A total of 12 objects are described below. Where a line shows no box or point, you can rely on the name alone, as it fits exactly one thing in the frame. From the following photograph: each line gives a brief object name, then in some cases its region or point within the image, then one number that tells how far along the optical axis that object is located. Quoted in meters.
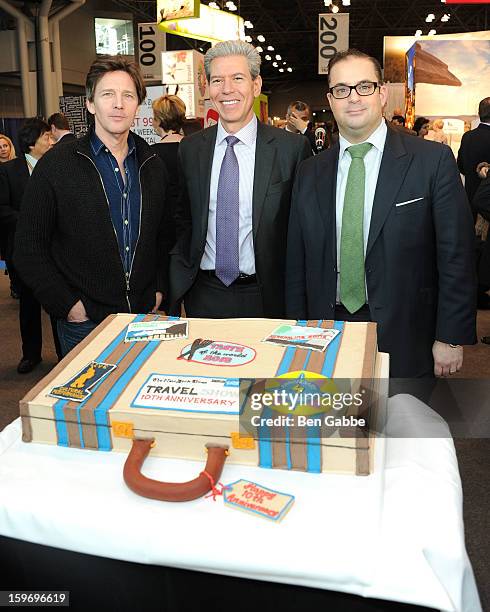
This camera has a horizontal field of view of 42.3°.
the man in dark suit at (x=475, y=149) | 5.33
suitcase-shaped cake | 0.94
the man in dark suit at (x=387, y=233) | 1.86
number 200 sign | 10.27
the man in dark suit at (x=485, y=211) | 3.59
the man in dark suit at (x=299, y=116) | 6.15
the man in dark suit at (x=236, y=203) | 2.16
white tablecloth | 0.79
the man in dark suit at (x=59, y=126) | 5.21
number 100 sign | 10.48
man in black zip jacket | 1.90
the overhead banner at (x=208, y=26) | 8.02
